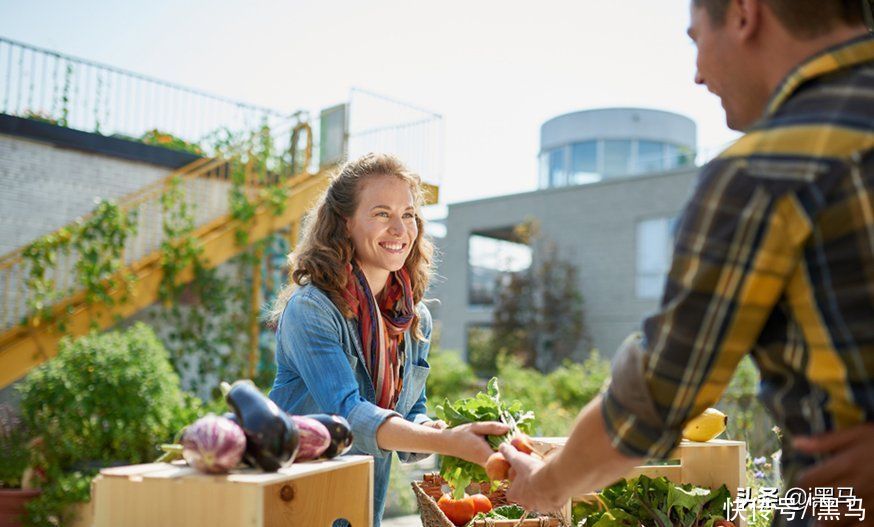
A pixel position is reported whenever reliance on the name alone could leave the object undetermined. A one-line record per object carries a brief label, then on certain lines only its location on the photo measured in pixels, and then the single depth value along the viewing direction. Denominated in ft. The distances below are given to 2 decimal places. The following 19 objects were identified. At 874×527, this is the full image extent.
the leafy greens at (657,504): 8.67
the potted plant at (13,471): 21.54
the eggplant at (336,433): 6.78
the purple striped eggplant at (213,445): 5.59
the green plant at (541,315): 71.05
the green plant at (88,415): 21.82
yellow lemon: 9.40
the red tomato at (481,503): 9.48
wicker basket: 8.77
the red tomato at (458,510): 9.15
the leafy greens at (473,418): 8.45
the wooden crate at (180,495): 5.40
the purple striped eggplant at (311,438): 6.47
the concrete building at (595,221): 69.10
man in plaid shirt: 4.08
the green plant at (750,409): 25.72
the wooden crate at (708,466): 9.48
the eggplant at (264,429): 5.81
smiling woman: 8.35
